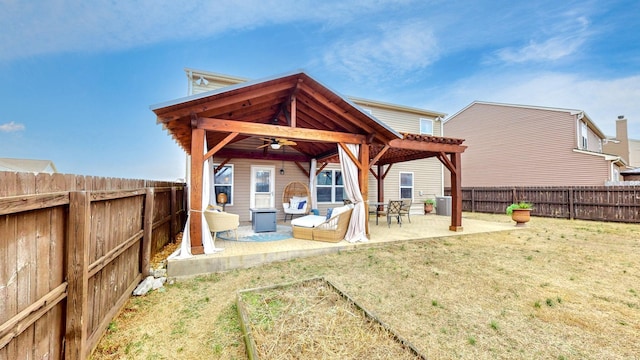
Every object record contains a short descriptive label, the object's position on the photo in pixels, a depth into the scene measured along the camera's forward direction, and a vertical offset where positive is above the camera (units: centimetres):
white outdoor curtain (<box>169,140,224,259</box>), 462 -96
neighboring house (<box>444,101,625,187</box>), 1251 +217
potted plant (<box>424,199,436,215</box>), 1246 -102
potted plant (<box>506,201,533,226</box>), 843 -96
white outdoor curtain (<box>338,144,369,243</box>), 617 -38
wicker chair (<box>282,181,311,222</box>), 896 -42
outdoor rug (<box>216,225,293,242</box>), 616 -130
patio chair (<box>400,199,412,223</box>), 848 -70
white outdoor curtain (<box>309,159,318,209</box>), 941 +10
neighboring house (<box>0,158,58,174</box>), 1372 +129
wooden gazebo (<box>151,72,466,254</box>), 475 +136
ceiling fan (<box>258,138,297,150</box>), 691 +123
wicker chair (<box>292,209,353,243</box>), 592 -106
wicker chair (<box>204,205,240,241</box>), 526 -75
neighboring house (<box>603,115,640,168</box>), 1956 +339
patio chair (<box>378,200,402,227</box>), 848 -80
